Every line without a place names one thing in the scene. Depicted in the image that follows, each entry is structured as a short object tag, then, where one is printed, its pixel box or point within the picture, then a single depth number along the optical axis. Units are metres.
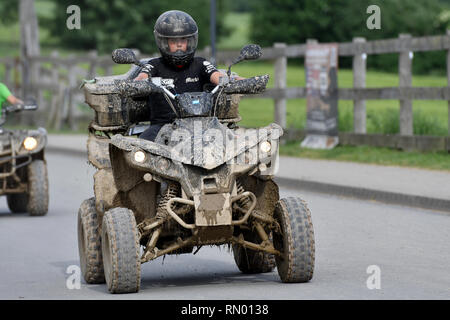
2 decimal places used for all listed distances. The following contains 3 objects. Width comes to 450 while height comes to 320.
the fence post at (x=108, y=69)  32.84
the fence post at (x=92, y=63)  34.16
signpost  22.80
